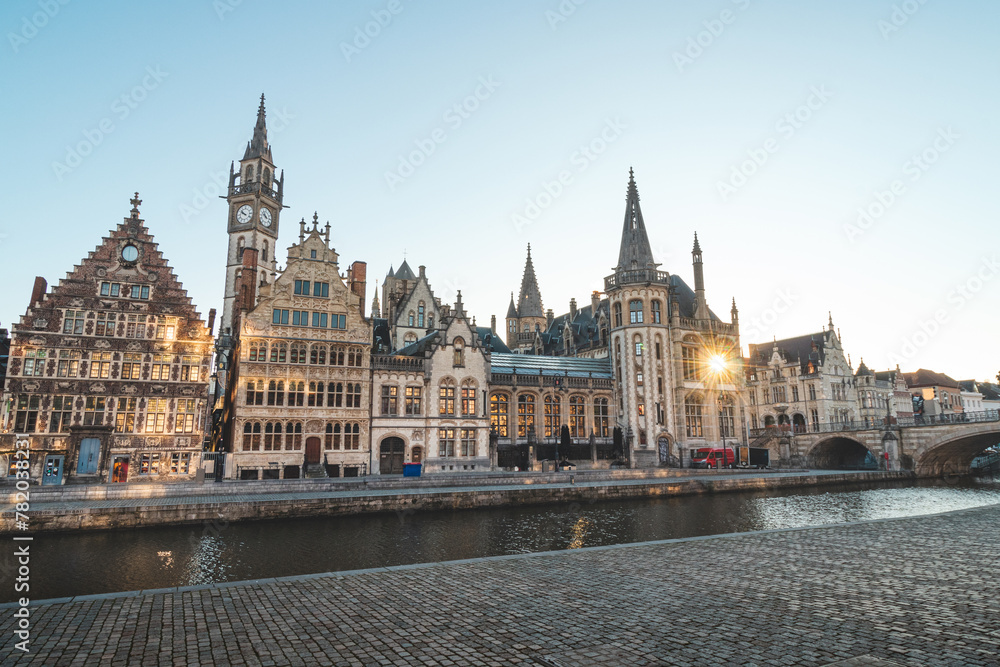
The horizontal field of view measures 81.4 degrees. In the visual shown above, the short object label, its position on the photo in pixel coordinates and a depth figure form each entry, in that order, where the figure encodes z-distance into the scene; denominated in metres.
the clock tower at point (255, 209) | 63.81
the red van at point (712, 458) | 54.09
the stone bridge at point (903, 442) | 48.19
